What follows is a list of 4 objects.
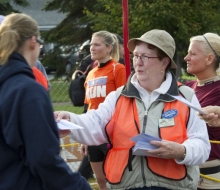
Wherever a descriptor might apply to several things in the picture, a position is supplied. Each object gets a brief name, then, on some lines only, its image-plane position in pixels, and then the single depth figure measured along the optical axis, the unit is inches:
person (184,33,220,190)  256.5
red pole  274.7
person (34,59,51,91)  319.2
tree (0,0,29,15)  1225.3
